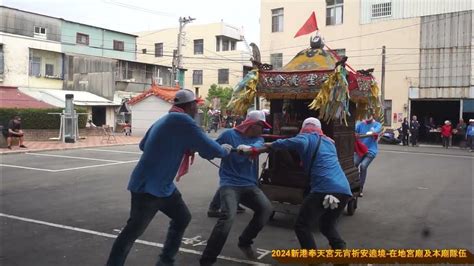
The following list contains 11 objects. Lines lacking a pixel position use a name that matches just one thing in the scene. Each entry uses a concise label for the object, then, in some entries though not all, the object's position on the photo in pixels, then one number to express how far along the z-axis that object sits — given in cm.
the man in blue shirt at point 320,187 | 447
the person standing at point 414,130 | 2430
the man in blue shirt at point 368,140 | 826
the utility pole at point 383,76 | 2570
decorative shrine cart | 638
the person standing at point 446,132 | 2341
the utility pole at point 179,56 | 3187
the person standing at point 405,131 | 2462
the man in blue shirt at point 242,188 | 447
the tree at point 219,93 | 3962
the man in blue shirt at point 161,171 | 396
